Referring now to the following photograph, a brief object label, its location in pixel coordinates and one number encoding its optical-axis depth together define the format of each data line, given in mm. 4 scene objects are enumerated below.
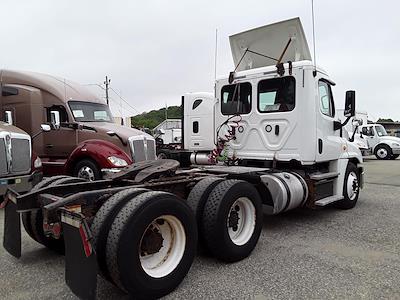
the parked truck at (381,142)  23000
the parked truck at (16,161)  6977
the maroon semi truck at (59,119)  9148
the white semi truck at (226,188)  3055
